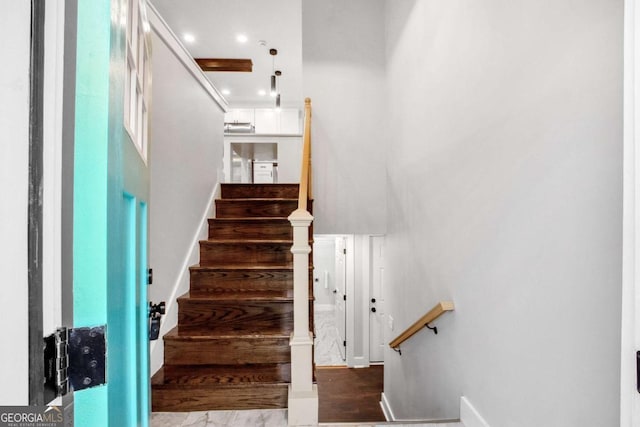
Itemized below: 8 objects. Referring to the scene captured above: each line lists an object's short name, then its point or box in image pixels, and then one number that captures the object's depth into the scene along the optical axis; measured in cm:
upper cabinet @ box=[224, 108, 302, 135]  707
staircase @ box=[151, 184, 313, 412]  184
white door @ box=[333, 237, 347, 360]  522
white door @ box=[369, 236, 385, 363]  488
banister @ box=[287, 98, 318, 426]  170
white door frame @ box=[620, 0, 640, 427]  72
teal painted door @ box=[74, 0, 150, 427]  49
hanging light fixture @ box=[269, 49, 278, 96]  471
